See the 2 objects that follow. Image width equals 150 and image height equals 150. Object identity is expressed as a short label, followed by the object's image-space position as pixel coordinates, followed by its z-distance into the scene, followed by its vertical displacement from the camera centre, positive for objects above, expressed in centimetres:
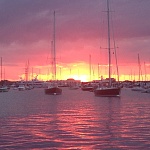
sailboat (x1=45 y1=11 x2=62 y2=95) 10292 -113
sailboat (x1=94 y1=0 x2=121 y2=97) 8006 -117
